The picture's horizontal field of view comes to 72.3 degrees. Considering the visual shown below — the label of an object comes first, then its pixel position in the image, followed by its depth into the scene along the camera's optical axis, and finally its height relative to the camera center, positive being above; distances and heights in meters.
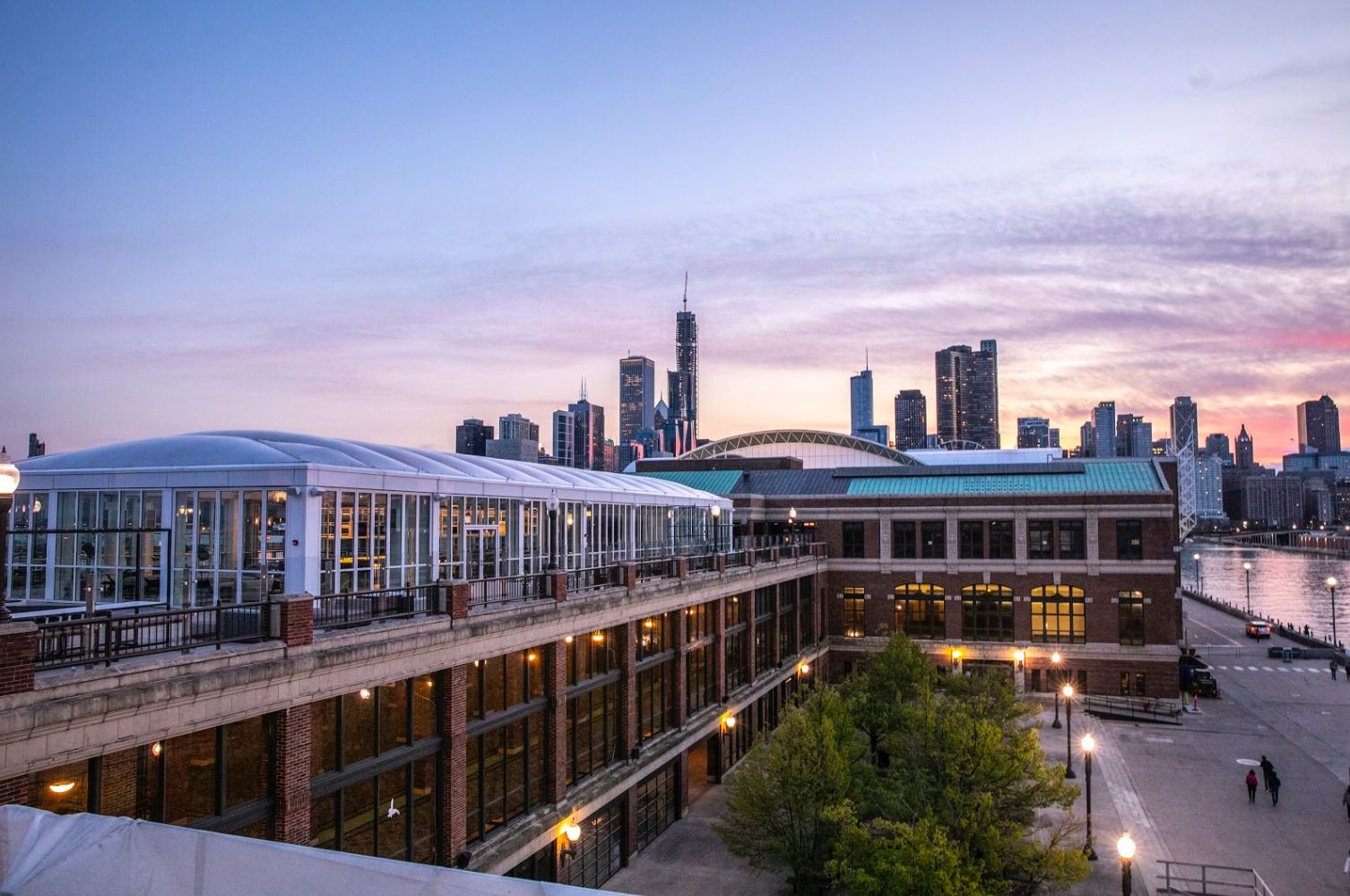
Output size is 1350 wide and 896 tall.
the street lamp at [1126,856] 22.77 -8.83
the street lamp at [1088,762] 29.78 -8.73
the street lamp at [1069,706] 37.09 -8.31
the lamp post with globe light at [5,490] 10.72 +0.24
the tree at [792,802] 27.02 -8.77
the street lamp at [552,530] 33.97 -0.91
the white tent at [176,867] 6.05 -2.52
